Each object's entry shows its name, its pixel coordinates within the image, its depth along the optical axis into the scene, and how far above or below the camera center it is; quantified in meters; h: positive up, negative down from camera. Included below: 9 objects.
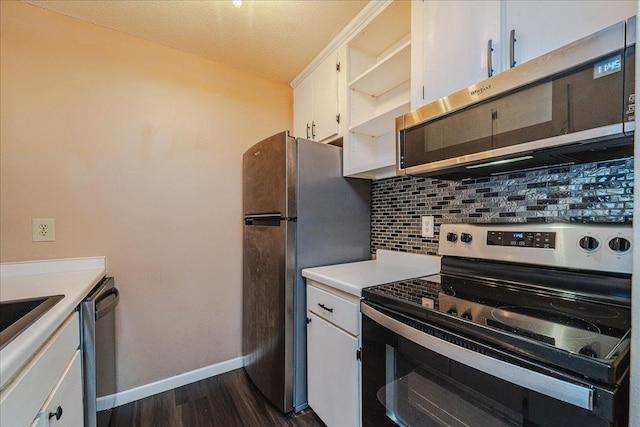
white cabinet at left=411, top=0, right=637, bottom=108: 0.79 +0.60
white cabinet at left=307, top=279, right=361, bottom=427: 1.19 -0.71
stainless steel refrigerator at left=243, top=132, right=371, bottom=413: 1.55 -0.18
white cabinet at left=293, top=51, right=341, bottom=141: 1.81 +0.80
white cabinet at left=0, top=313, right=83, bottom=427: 0.58 -0.46
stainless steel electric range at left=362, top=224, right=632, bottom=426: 0.56 -0.33
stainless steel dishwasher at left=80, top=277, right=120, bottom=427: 1.12 -0.67
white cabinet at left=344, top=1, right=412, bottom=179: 1.50 +0.79
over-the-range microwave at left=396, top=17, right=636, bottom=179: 0.69 +0.30
